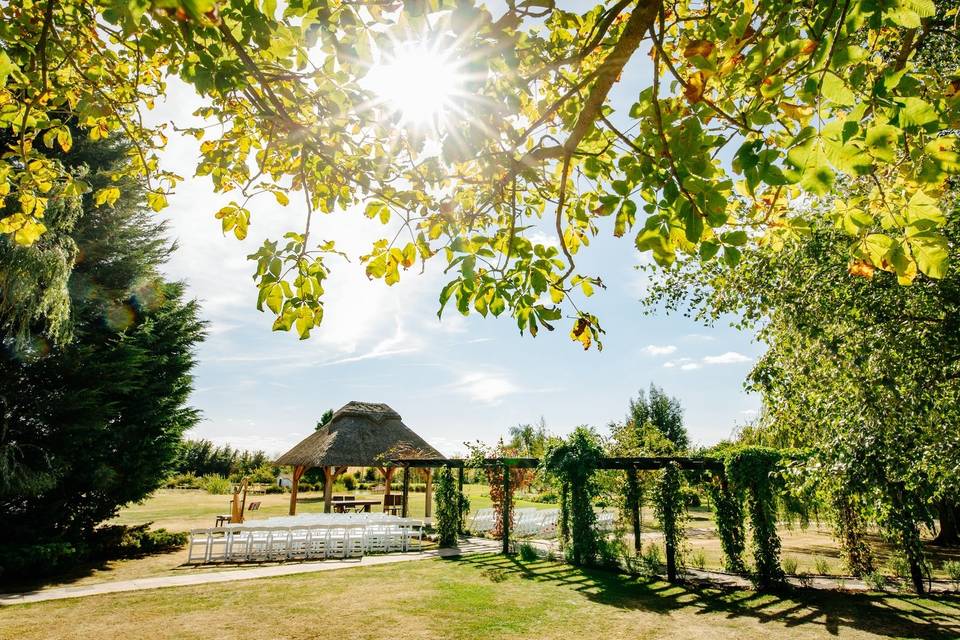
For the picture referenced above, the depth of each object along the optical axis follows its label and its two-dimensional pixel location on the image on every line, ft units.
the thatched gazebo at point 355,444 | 66.31
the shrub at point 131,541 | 41.04
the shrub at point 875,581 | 31.09
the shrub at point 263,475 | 129.39
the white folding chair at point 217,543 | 40.09
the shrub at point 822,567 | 36.14
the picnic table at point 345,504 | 68.33
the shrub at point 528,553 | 41.52
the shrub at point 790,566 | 34.32
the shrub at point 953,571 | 32.09
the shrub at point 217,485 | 113.80
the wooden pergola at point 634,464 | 35.22
